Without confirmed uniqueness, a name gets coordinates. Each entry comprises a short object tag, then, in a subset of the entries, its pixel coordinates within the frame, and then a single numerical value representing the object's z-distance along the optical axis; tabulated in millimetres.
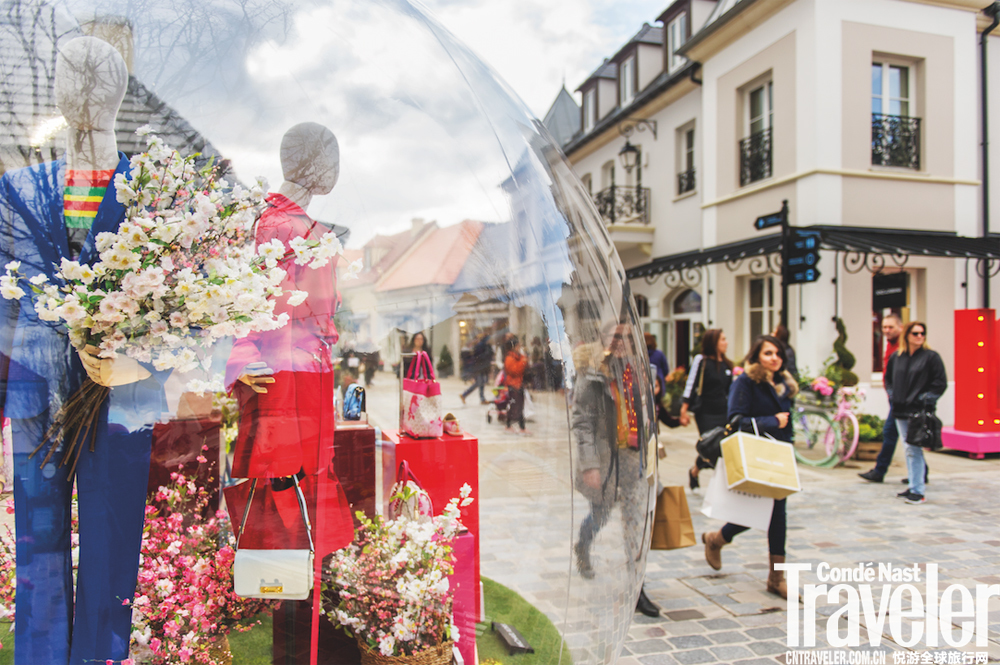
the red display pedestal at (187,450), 1924
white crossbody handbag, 1804
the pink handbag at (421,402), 1982
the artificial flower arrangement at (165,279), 1537
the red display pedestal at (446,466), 2100
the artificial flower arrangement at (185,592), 1869
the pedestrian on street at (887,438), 7262
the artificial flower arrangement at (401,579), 1995
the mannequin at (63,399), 1642
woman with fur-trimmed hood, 4473
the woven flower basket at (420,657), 2146
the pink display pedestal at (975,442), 7809
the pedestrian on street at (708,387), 6160
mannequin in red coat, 1753
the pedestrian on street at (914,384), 6492
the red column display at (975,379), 8219
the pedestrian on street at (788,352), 8195
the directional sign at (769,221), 10027
